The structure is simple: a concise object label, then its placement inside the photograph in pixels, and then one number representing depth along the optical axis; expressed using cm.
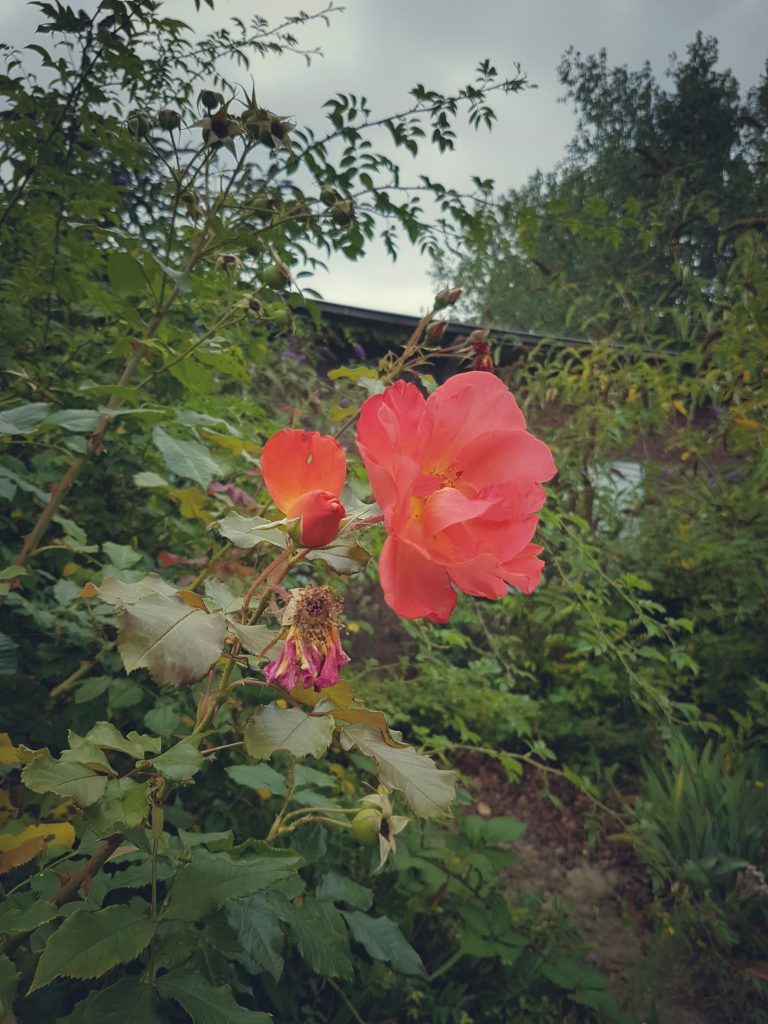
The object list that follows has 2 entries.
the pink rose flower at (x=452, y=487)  45
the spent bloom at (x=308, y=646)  47
